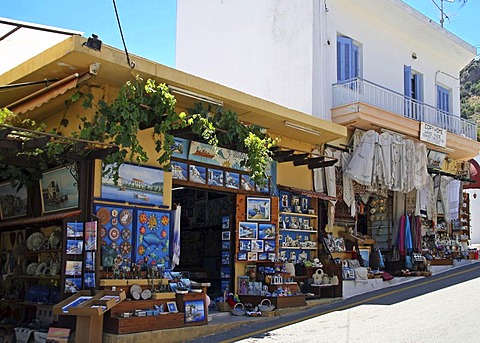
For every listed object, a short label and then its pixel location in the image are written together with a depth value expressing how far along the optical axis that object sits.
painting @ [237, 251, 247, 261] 12.91
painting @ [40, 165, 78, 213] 10.59
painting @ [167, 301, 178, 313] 9.98
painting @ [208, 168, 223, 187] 12.38
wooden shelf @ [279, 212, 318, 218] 14.23
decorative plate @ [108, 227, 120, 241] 10.23
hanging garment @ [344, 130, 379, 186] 15.64
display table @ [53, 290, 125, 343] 8.75
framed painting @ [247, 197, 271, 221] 13.27
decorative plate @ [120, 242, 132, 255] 10.38
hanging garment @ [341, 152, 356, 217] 15.77
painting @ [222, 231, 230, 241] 13.15
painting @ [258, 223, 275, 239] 13.36
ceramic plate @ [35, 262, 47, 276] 10.60
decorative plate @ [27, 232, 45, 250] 11.00
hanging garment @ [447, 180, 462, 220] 19.86
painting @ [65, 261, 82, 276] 9.66
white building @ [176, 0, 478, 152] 16.20
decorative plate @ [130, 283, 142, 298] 9.67
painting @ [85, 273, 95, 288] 9.60
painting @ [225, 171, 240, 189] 12.79
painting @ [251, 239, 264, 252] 13.16
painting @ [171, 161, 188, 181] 11.59
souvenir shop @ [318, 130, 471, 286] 15.77
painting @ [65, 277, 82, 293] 9.62
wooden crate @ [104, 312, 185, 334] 9.13
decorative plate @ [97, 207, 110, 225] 10.15
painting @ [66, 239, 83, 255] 9.73
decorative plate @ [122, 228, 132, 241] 10.45
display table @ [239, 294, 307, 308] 12.21
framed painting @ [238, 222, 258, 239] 13.05
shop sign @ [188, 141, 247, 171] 12.07
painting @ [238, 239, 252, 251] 12.98
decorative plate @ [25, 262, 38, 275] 10.86
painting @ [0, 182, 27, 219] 11.85
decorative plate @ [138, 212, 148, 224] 10.73
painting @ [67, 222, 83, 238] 9.77
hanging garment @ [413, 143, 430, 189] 17.39
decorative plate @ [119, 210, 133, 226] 10.47
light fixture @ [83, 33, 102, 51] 9.05
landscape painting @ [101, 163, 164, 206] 10.38
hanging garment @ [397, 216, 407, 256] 17.53
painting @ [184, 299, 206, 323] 10.15
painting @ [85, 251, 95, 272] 9.65
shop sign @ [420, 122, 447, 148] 17.69
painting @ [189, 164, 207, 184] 11.98
